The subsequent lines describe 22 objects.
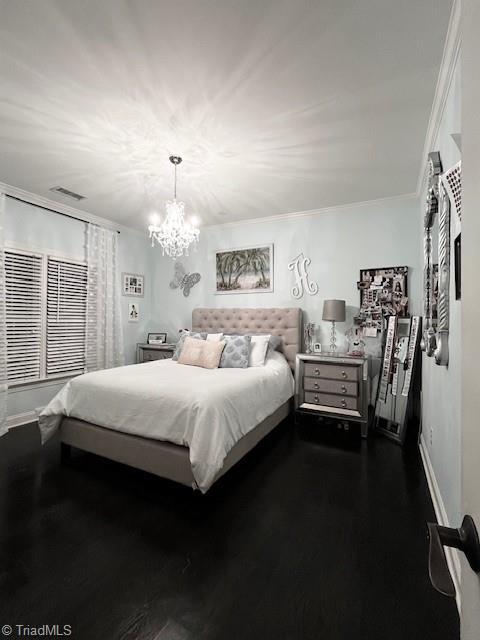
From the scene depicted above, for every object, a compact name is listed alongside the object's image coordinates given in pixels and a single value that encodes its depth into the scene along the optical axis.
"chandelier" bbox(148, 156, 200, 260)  2.88
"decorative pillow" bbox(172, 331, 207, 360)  3.77
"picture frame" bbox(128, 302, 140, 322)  4.84
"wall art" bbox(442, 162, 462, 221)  1.34
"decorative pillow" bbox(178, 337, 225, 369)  3.34
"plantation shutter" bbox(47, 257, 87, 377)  3.82
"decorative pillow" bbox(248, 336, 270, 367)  3.50
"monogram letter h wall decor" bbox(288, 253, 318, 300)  4.05
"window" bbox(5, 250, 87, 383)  3.46
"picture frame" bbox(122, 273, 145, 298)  4.77
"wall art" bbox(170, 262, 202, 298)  4.86
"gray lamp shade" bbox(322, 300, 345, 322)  3.56
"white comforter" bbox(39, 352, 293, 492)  2.01
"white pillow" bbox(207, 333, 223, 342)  3.76
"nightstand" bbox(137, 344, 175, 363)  4.58
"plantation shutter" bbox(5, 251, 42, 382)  3.42
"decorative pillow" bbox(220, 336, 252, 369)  3.38
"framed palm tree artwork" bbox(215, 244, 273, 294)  4.32
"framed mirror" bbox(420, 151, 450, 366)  1.65
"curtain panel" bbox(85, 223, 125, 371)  4.22
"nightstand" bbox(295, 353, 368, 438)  3.21
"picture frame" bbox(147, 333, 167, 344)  4.87
